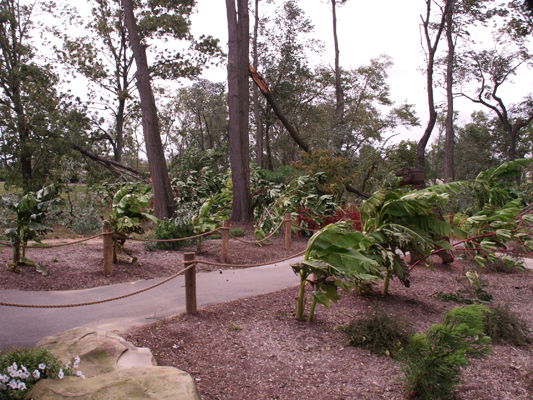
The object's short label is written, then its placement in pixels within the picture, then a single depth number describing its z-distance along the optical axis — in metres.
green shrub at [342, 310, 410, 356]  4.50
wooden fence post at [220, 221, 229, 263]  8.20
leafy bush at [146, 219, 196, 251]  9.27
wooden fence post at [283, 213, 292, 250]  10.55
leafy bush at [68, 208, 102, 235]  11.39
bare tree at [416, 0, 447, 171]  17.83
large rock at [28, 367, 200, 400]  2.57
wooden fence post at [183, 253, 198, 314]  5.02
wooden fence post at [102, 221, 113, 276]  6.60
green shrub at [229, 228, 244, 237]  11.92
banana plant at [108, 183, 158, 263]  7.29
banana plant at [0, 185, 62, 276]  6.22
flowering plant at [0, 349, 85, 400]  2.58
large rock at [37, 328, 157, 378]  3.35
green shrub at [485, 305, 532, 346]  5.02
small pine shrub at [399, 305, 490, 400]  3.34
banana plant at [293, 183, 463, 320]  4.64
